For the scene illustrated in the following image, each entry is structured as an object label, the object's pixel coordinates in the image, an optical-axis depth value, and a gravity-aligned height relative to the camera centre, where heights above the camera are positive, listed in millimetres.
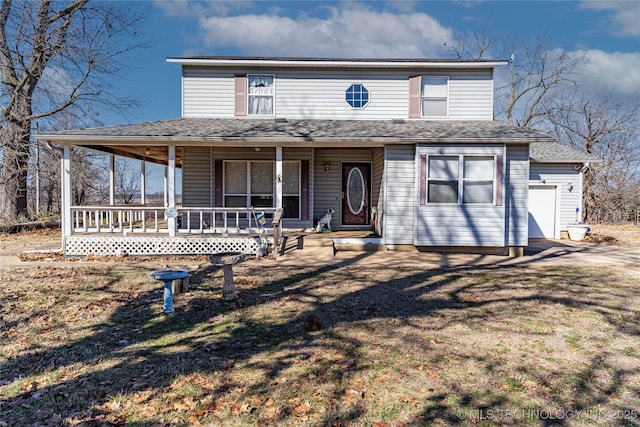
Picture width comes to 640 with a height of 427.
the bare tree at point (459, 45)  27780 +11036
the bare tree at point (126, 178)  30188 +1646
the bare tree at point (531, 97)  27016 +7338
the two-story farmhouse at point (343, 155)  10500 +1435
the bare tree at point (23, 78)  16875 +5381
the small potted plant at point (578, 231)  14883 -1069
